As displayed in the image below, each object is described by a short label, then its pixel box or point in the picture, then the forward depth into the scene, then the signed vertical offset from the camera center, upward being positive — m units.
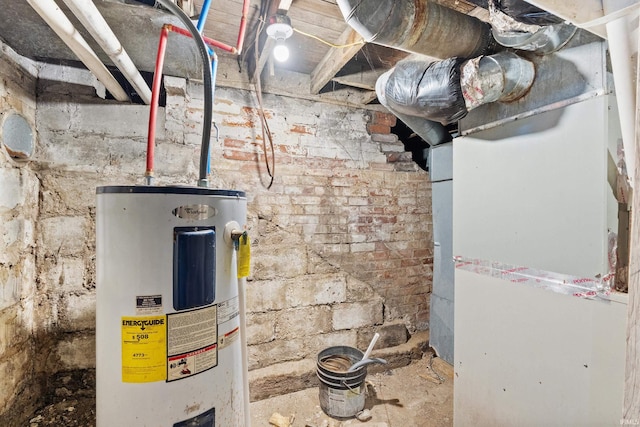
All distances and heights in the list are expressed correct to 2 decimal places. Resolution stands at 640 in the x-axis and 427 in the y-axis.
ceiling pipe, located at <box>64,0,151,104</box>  0.98 +0.69
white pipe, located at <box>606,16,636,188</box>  0.82 +0.40
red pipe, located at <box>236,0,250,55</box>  1.24 +0.85
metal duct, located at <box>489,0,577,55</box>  1.08 +0.69
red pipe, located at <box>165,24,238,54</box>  1.29 +0.81
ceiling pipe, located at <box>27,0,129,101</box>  0.97 +0.68
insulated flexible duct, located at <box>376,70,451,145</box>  2.12 +0.64
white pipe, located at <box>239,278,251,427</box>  1.18 -0.53
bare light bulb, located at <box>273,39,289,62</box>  1.47 +0.82
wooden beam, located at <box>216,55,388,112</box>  2.05 +0.94
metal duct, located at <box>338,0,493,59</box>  1.09 +0.76
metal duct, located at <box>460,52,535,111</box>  1.24 +0.58
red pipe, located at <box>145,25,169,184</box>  1.15 +0.46
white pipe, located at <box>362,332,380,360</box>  1.94 -0.92
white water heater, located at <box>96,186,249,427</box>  0.93 -0.30
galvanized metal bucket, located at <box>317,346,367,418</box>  1.82 -1.13
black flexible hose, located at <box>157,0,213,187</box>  1.04 +0.45
